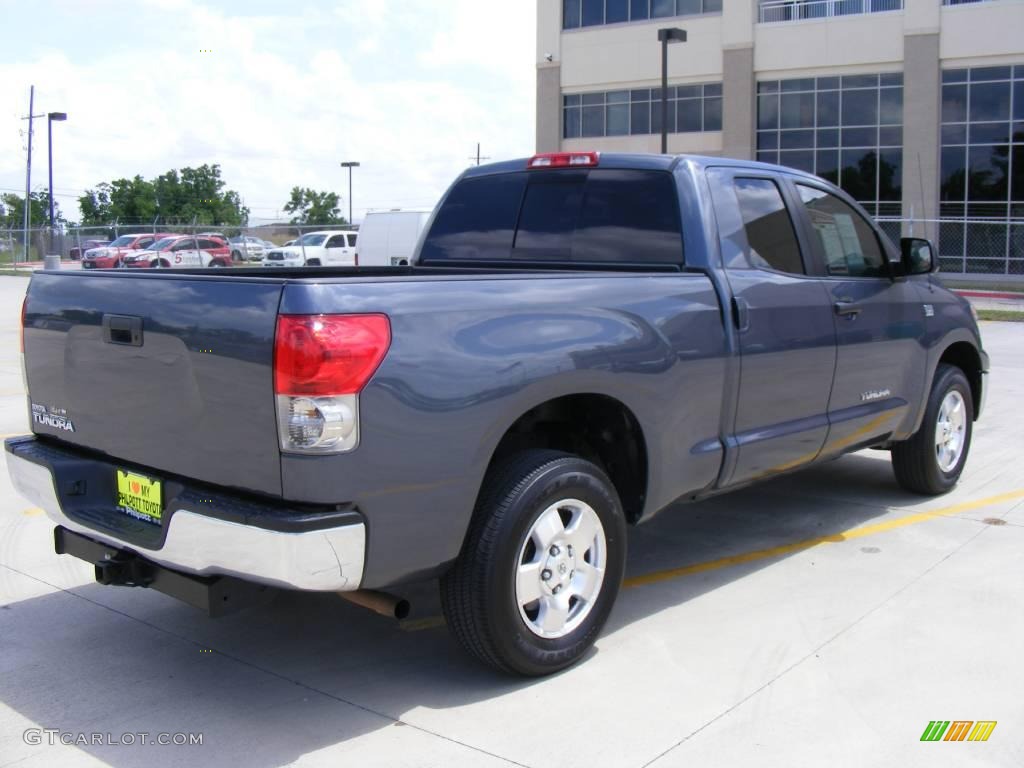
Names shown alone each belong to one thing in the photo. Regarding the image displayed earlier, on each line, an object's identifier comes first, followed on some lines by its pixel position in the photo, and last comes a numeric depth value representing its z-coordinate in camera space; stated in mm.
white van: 28172
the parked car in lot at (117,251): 39094
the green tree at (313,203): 101438
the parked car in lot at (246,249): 41344
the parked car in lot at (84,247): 45188
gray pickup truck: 3461
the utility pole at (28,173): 57875
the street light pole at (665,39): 29453
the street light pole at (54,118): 58188
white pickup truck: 38812
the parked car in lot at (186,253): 37719
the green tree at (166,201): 73812
